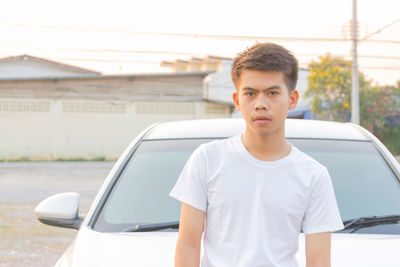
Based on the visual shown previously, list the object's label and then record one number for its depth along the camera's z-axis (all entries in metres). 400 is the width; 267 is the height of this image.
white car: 2.37
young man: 1.69
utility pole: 24.64
